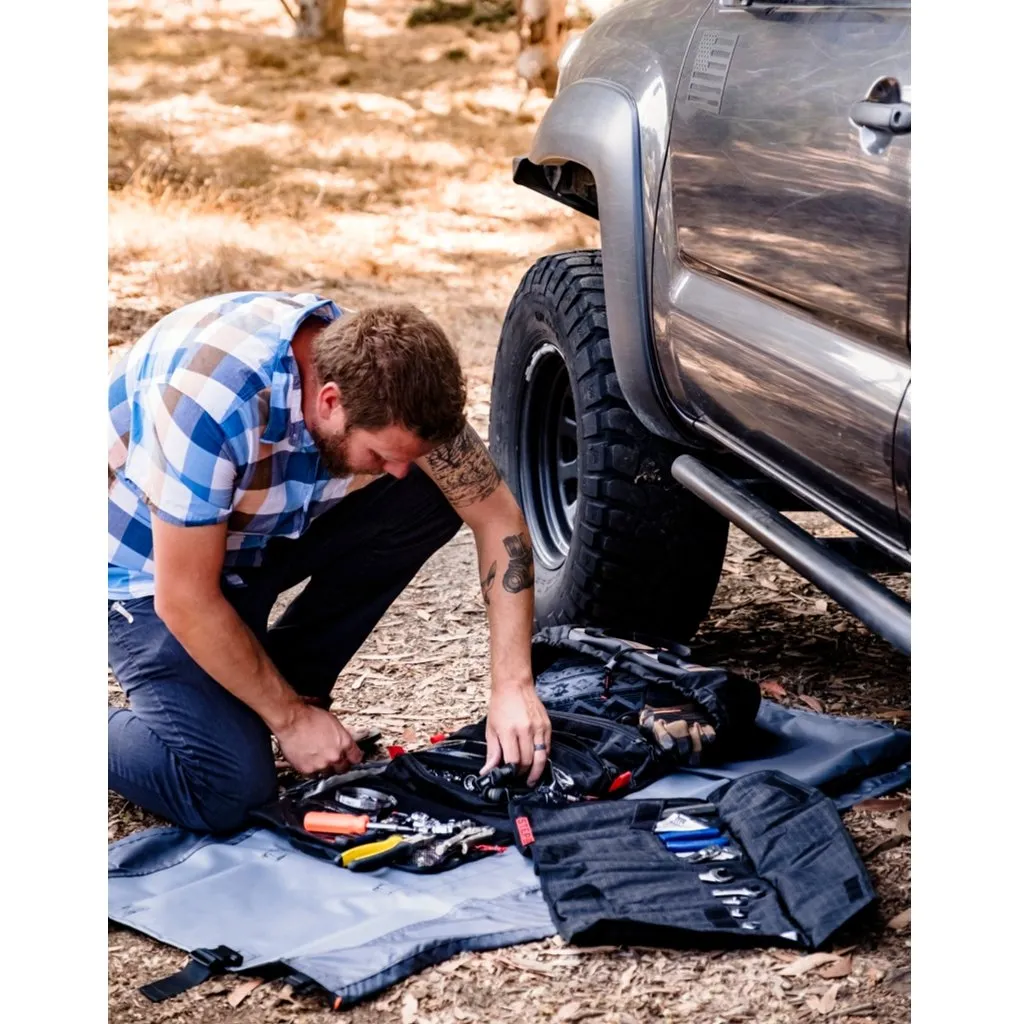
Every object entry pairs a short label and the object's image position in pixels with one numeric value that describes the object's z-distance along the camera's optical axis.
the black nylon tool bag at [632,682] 3.29
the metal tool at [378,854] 2.85
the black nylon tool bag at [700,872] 2.57
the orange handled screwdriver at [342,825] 2.95
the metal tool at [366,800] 3.03
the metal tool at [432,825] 2.98
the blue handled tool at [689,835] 2.91
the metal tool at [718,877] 2.74
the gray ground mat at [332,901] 2.56
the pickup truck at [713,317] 2.46
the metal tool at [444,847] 2.87
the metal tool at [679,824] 2.93
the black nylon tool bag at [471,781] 3.04
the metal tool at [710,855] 2.83
